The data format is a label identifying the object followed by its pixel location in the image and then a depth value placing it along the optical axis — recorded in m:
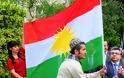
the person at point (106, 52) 8.86
